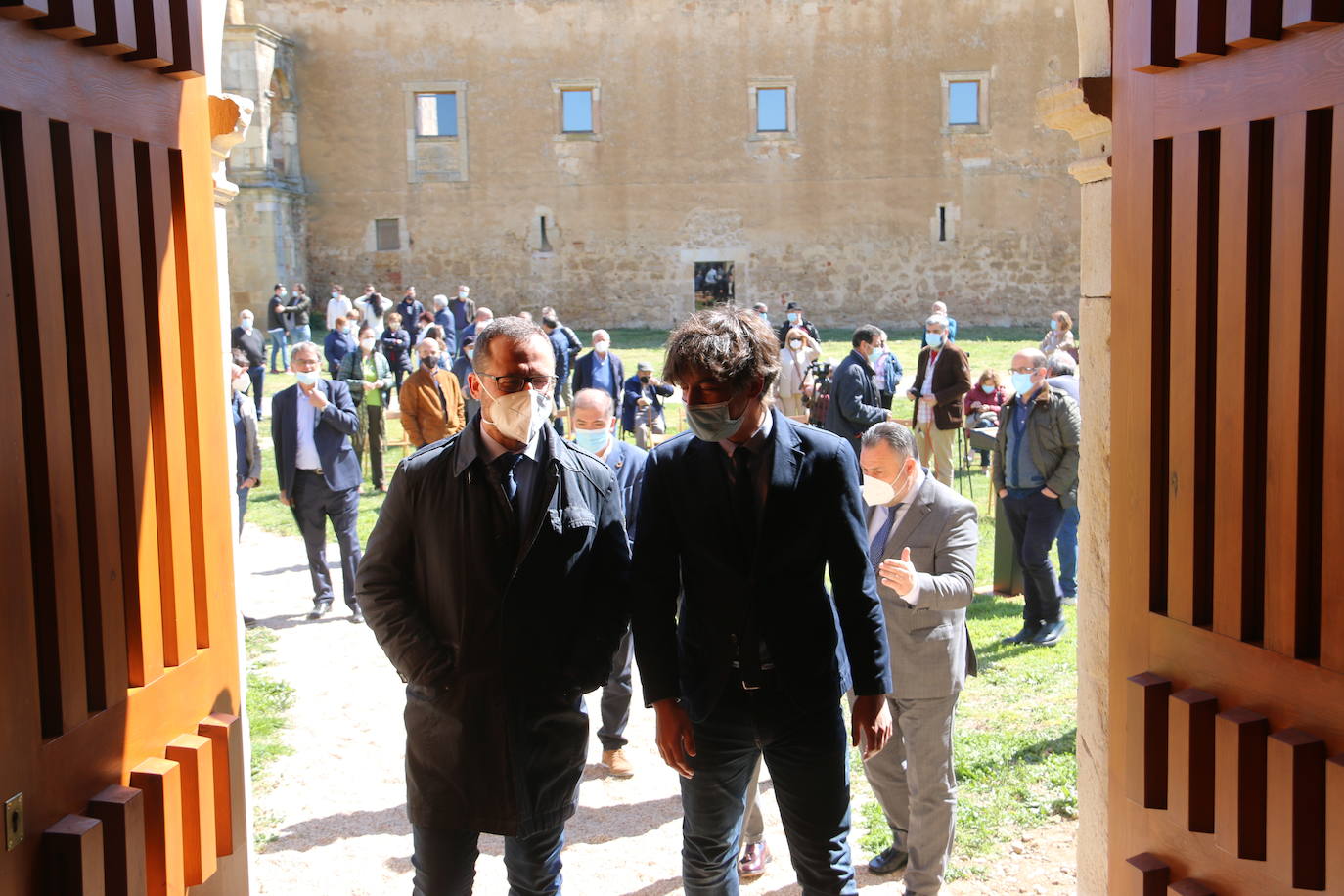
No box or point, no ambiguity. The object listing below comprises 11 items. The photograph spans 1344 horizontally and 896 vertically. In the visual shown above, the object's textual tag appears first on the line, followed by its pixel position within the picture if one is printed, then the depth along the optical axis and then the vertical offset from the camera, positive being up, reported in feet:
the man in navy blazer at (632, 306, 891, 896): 10.67 -2.42
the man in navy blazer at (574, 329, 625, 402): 43.29 -1.73
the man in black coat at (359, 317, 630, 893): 10.68 -2.46
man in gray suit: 13.78 -3.36
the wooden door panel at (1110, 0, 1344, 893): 9.02 -1.12
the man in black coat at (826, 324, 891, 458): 33.71 -2.17
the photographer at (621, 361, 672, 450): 43.68 -3.08
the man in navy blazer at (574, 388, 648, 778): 17.65 -2.25
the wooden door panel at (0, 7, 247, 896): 8.80 -1.05
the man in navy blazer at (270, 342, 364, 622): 26.58 -2.86
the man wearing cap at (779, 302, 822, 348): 52.04 -0.28
